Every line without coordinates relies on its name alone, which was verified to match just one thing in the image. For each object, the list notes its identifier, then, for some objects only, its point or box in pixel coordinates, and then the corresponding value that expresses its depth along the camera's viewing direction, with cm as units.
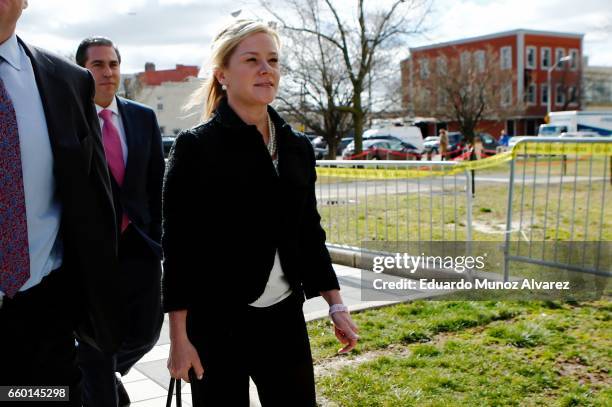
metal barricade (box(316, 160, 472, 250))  800
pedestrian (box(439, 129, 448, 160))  2952
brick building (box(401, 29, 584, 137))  7012
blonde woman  230
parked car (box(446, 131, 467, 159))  4514
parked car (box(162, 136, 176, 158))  1583
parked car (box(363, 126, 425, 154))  4722
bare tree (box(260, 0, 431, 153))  2712
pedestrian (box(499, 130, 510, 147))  4448
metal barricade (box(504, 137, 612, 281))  633
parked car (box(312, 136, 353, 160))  3975
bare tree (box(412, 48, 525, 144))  5144
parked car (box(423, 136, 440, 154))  4638
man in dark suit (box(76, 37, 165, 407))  346
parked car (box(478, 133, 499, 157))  4794
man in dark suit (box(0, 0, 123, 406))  196
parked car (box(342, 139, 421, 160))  3769
